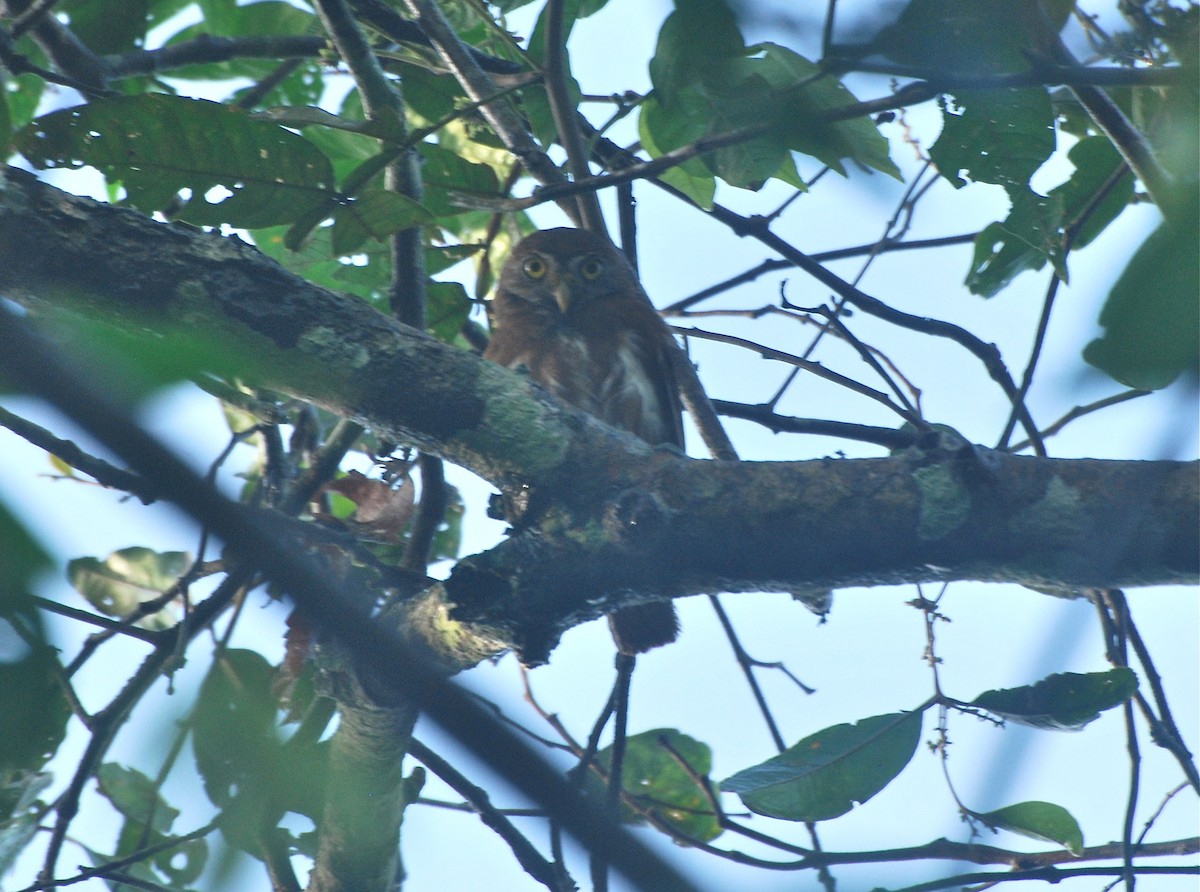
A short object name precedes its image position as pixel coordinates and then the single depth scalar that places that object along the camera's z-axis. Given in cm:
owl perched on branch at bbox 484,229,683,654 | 1000
